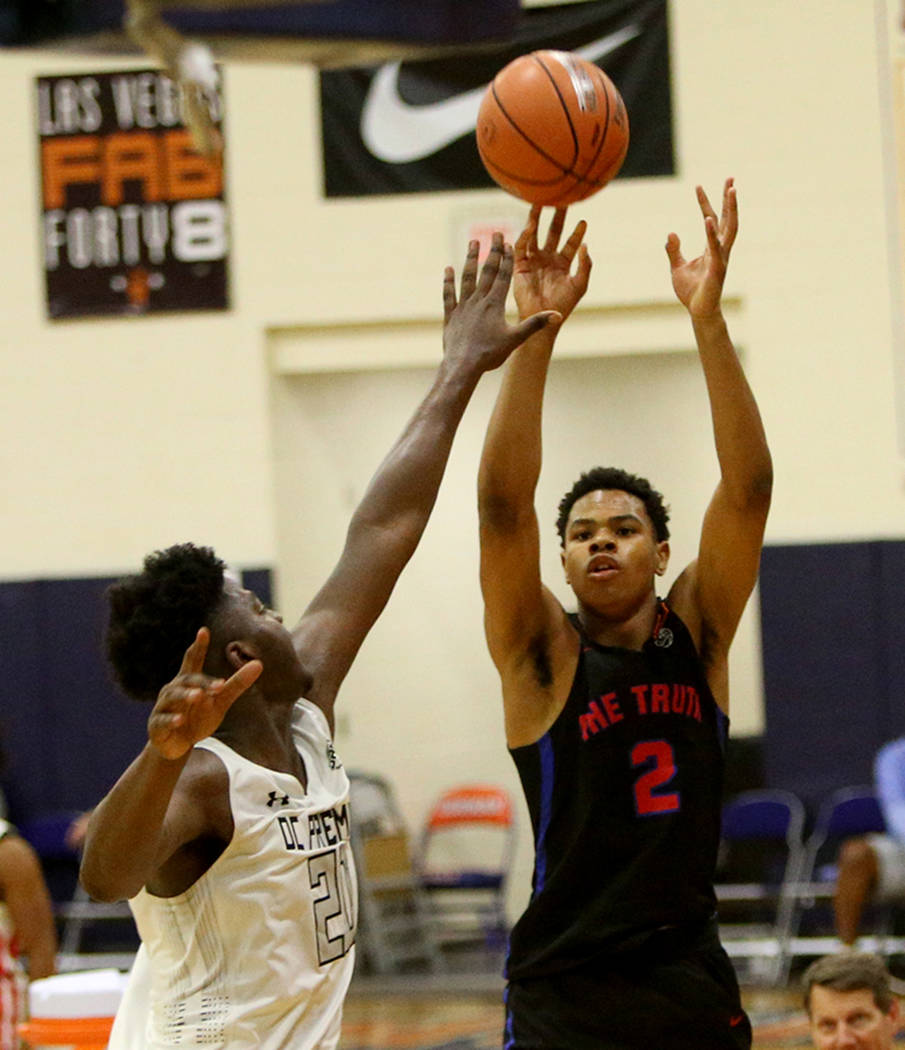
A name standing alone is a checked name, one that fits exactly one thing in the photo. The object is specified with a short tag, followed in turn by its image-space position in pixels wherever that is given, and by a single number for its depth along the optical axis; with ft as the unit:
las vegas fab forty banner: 71.56
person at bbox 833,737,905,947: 57.47
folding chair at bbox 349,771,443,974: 65.92
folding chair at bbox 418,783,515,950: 66.69
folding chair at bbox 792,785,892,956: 63.21
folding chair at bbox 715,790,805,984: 63.41
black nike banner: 67.87
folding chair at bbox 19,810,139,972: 68.28
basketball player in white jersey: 17.66
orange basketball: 29.53
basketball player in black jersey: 25.07
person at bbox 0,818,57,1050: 32.89
